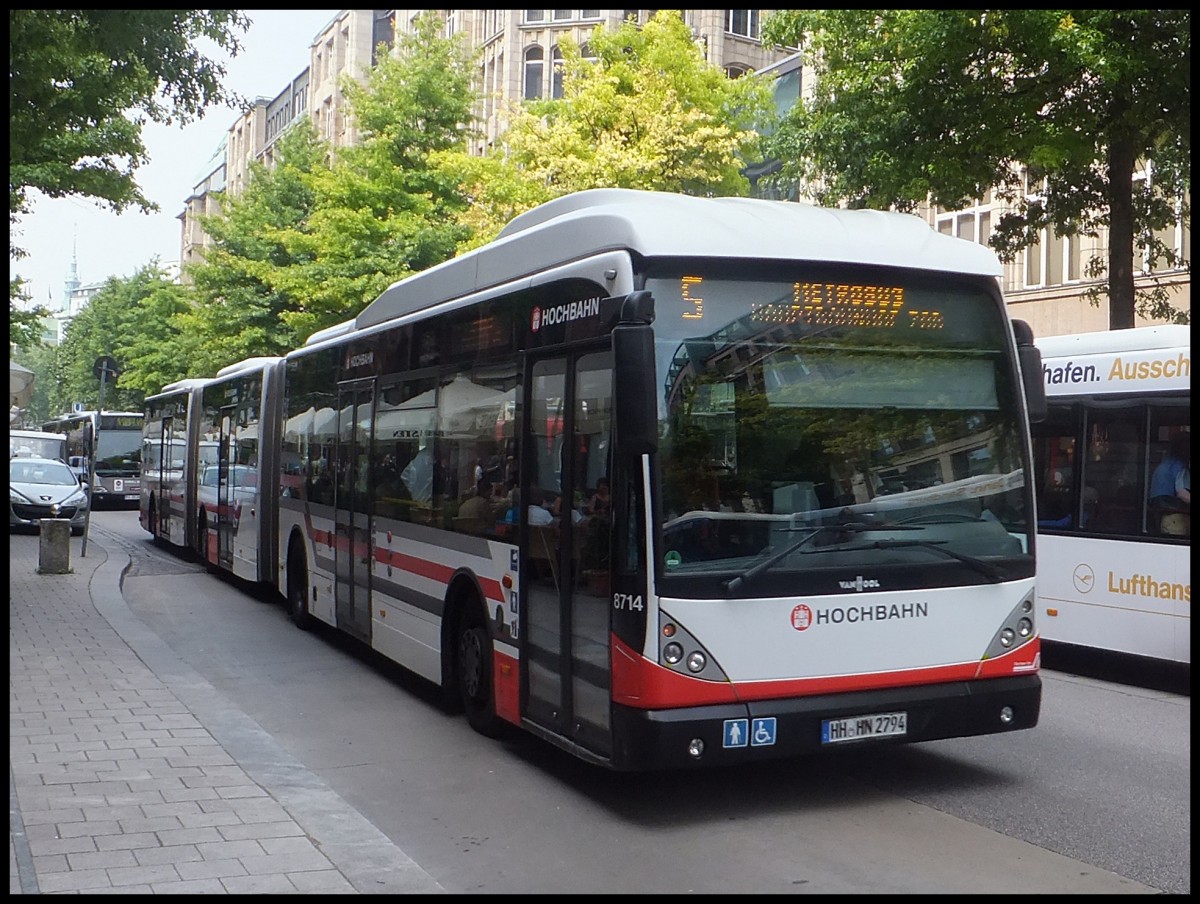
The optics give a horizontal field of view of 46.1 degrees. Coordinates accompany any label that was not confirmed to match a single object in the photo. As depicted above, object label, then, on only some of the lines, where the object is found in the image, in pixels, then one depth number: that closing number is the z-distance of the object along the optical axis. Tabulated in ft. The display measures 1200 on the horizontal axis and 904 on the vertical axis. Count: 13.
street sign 85.25
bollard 61.77
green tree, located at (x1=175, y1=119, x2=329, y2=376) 137.39
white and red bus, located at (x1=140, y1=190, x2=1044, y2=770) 21.45
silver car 88.89
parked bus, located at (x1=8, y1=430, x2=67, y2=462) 114.93
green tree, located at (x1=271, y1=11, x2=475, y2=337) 109.81
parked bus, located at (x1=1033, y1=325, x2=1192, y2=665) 34.81
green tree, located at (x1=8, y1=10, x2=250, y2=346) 33.19
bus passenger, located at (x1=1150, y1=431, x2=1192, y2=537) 34.53
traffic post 84.06
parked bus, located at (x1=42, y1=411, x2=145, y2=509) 137.90
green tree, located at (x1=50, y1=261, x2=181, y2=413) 181.57
